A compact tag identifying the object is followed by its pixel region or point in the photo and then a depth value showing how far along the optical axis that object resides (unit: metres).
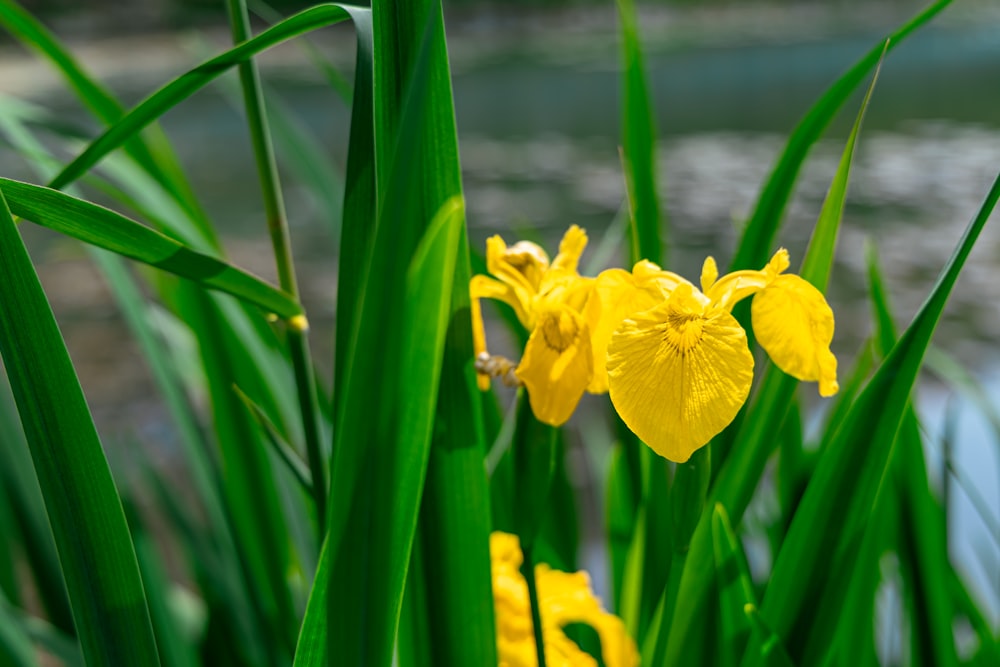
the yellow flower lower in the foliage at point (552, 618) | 0.80
